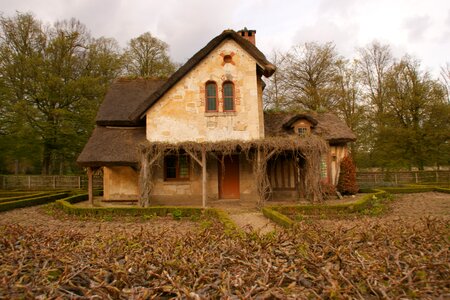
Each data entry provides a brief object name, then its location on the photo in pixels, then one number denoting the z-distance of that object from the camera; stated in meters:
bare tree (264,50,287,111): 29.28
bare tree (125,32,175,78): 33.00
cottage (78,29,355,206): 13.27
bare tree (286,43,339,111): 28.86
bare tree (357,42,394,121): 30.50
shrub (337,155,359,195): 17.50
